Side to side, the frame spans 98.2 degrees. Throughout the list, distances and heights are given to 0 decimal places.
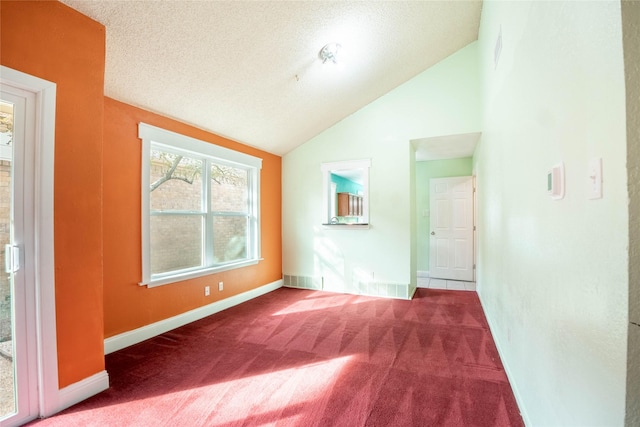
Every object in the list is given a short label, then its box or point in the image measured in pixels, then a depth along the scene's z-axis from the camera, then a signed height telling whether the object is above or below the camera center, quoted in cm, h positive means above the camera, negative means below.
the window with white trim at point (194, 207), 281 +10
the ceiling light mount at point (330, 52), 278 +166
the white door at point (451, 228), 496 -24
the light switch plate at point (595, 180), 79 +10
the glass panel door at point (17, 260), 157 -25
